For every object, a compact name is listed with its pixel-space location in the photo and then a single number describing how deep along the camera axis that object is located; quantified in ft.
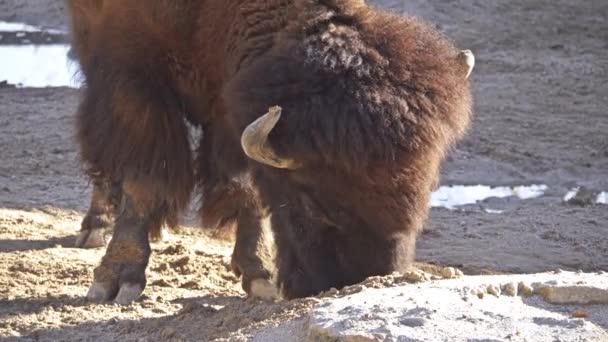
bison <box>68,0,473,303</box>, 30.45
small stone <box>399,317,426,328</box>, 25.29
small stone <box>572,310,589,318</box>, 26.45
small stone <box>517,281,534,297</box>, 27.81
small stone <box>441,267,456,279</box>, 31.55
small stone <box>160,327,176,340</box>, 32.00
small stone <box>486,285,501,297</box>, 27.57
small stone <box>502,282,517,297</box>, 27.73
